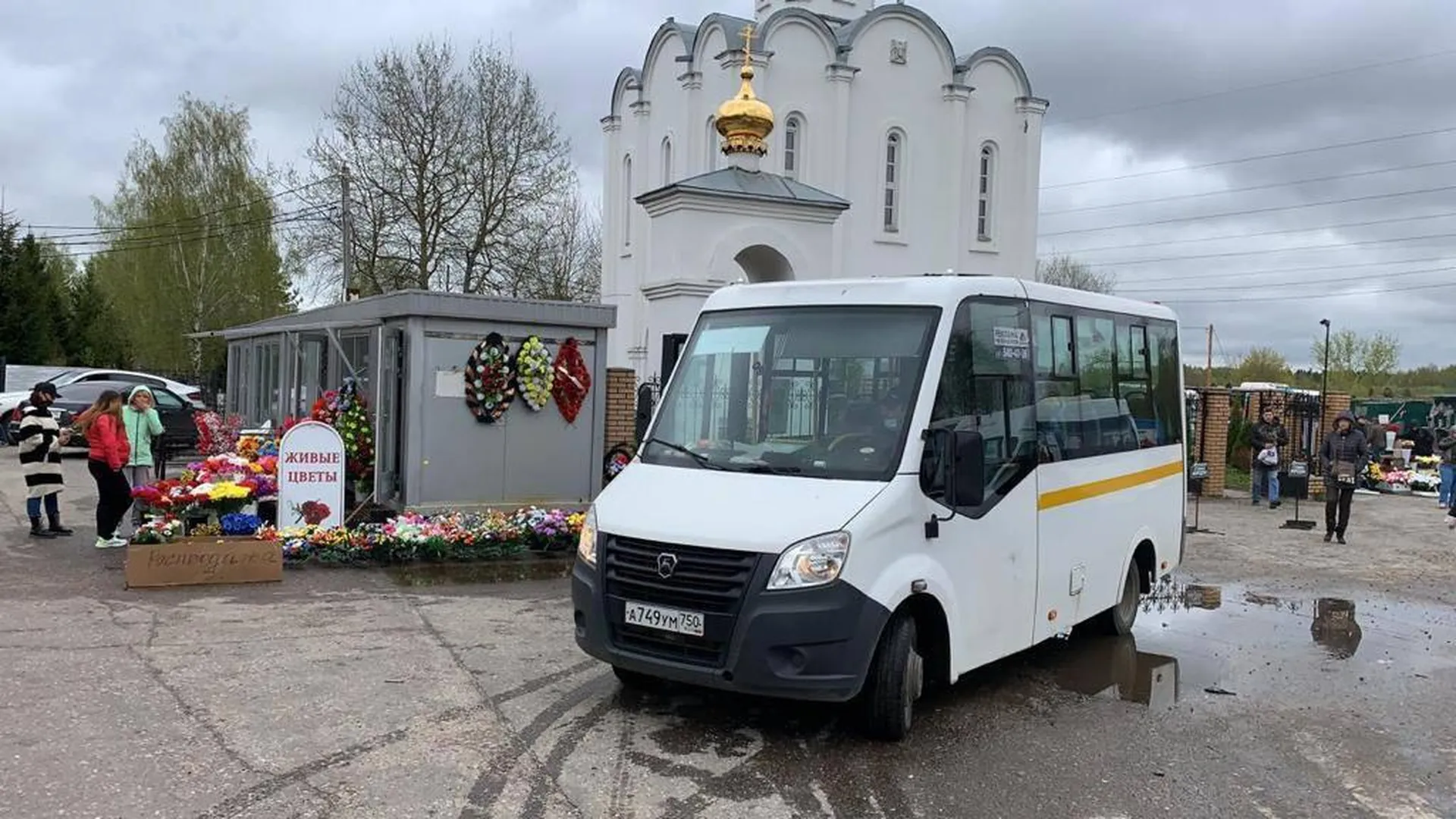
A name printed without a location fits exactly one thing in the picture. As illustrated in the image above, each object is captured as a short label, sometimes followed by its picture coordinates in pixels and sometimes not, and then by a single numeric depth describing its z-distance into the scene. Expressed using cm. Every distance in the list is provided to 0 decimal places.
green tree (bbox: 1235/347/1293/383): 6888
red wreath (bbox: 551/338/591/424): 1309
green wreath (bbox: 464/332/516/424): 1246
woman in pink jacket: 1094
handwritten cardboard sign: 926
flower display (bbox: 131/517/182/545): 949
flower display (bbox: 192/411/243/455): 1677
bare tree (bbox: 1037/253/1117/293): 6196
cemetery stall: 1234
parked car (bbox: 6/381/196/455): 2150
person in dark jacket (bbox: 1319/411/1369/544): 1512
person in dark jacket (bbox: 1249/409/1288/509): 1952
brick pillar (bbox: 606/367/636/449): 1485
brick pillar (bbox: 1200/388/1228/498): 2195
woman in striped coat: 1159
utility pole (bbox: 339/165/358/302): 3008
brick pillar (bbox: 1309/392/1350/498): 2197
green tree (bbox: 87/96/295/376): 4638
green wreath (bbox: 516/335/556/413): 1270
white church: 2748
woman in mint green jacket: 1165
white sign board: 1116
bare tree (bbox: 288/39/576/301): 3256
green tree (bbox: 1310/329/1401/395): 6606
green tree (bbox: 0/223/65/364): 3831
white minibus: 553
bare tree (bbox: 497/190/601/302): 3366
